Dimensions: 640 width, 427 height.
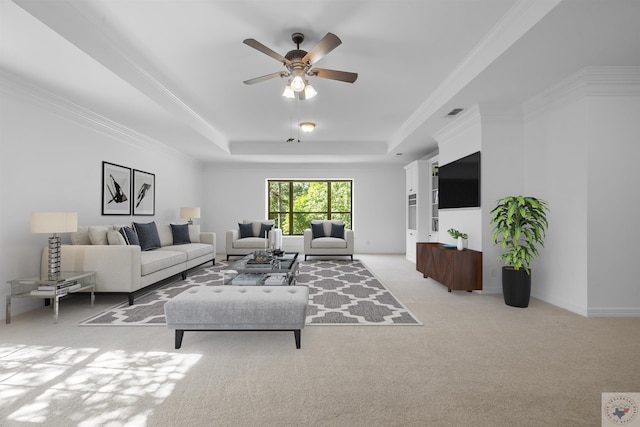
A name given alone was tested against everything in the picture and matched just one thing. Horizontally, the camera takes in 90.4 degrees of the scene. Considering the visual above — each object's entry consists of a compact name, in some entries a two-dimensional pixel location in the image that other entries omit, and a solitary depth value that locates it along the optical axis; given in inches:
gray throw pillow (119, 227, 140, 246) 176.6
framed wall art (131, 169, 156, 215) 227.0
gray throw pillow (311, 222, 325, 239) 299.1
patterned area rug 126.3
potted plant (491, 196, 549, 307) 143.7
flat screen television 177.3
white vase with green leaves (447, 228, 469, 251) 178.4
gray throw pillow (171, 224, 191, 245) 240.5
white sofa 144.5
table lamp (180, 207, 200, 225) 276.7
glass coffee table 140.0
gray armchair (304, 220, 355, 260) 286.7
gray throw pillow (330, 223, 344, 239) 299.9
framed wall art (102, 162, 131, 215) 195.9
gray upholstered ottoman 97.2
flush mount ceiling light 214.6
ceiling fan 109.0
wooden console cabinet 167.9
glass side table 122.8
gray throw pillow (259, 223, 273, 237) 297.4
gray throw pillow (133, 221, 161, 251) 196.7
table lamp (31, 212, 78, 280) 124.3
